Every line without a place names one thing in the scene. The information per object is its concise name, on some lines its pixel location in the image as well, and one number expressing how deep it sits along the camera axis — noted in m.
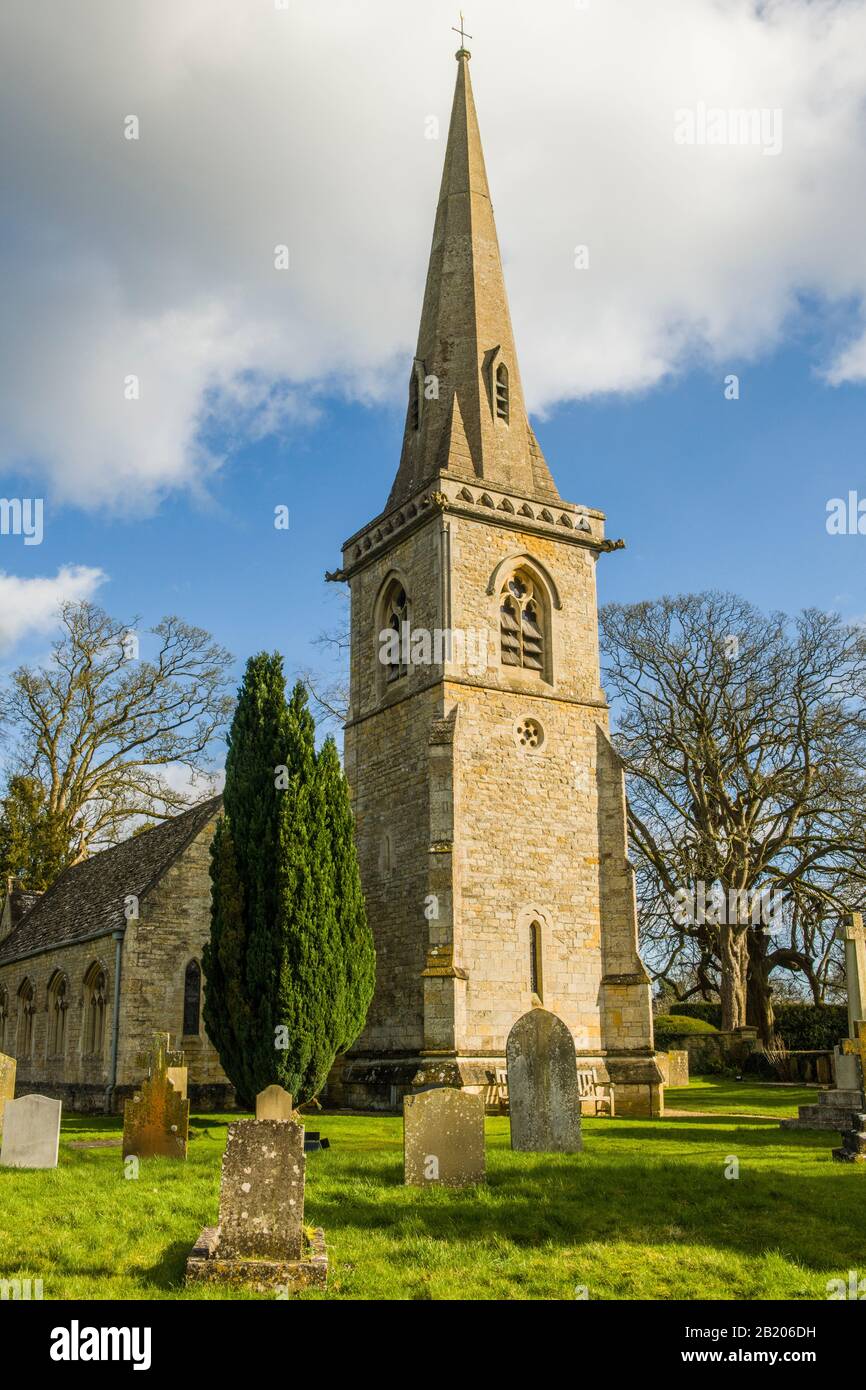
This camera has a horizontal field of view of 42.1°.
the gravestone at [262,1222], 7.13
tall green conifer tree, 16.19
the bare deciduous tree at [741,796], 30.95
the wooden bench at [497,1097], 18.08
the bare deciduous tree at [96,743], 34.19
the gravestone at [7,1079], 13.16
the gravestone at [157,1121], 12.32
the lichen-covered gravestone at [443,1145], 10.27
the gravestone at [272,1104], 9.81
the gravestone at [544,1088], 12.33
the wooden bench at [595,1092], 19.09
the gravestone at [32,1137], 11.57
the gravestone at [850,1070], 14.35
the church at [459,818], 19.39
